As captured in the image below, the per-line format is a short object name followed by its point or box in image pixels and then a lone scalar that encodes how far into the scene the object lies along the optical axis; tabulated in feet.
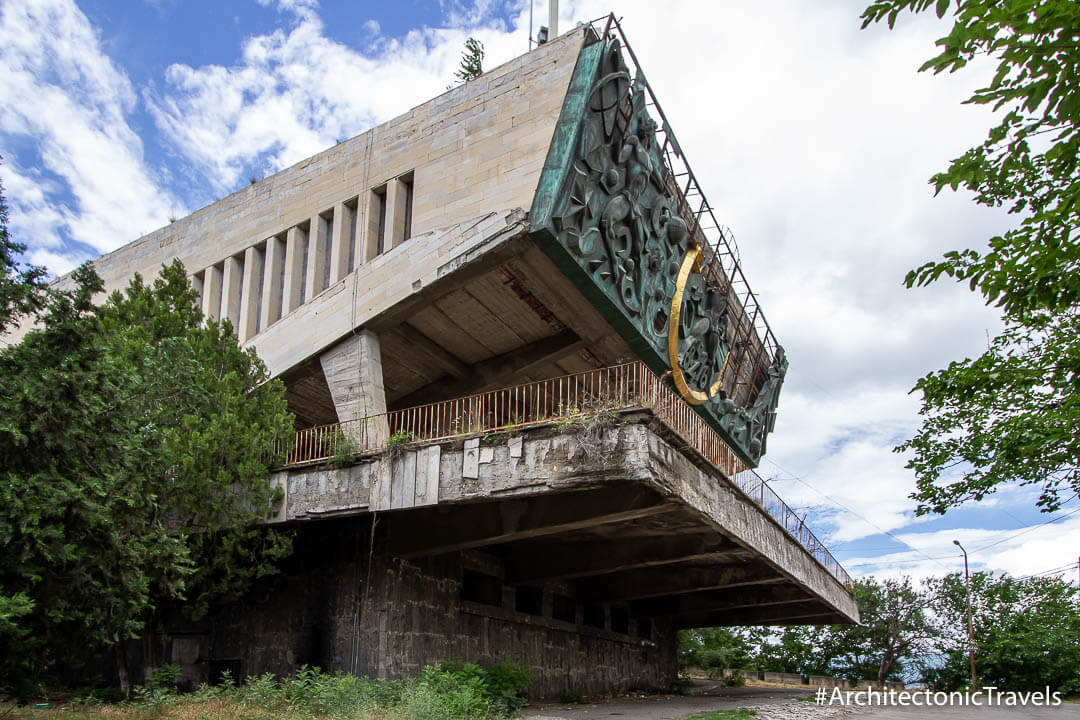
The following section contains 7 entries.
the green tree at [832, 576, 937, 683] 130.00
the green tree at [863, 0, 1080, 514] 19.83
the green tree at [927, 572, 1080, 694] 106.22
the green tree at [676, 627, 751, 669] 128.57
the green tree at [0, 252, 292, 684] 30.45
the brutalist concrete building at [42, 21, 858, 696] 44.93
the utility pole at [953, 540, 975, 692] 112.14
